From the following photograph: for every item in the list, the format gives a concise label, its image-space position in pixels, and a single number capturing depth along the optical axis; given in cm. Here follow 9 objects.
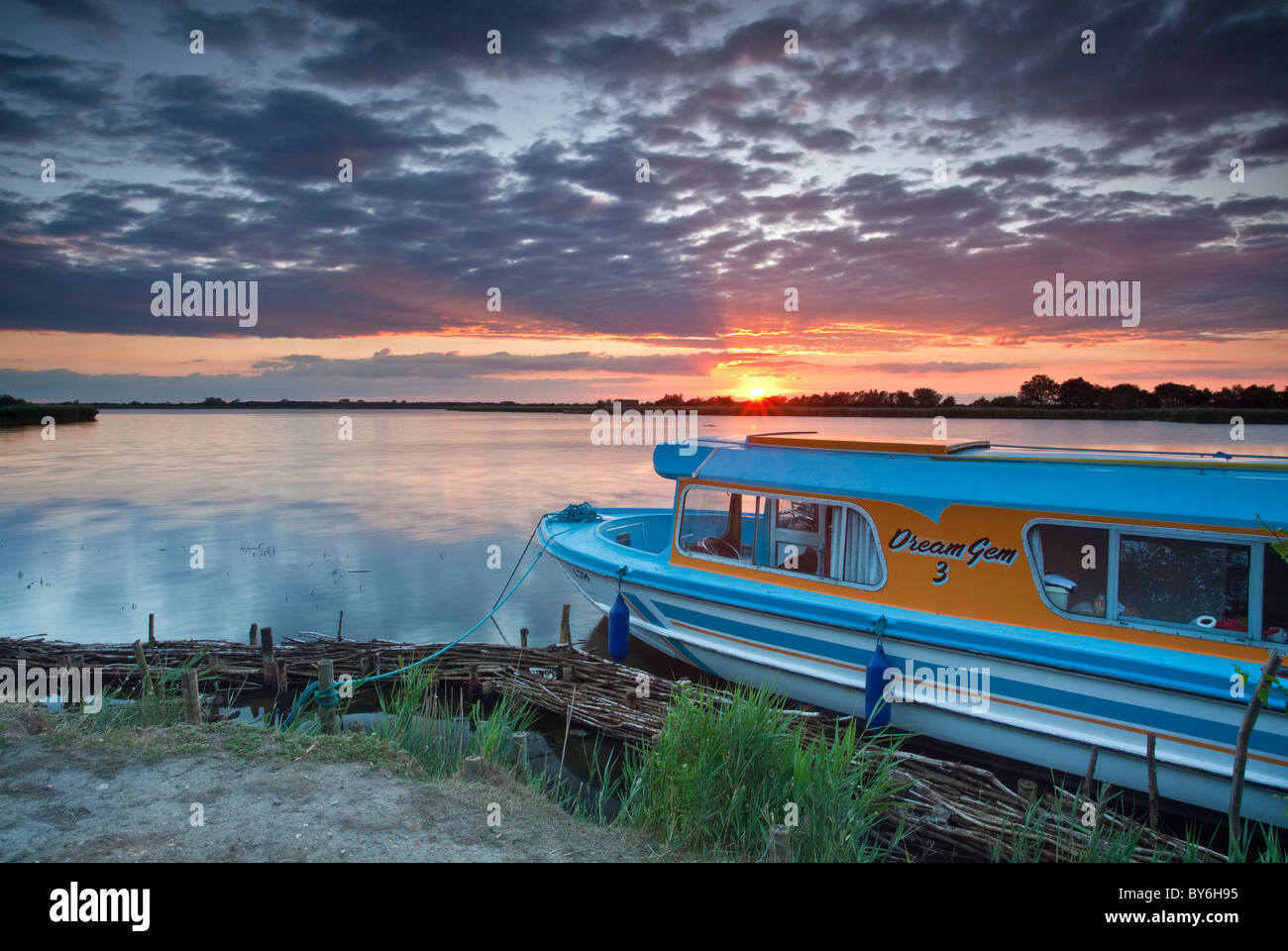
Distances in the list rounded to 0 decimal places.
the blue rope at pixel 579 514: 1355
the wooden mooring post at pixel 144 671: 757
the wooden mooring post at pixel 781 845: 427
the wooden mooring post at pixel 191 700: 686
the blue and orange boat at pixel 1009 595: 602
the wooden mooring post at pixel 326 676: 772
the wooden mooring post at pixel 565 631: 1097
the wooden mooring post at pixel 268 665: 958
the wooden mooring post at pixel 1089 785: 568
